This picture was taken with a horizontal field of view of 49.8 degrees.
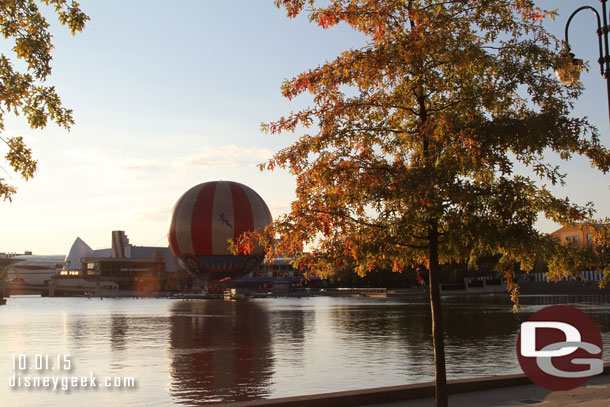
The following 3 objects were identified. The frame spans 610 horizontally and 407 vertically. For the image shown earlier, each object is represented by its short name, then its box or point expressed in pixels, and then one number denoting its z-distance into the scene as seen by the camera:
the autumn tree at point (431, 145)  10.84
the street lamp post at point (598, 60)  11.41
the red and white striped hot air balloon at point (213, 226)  98.88
